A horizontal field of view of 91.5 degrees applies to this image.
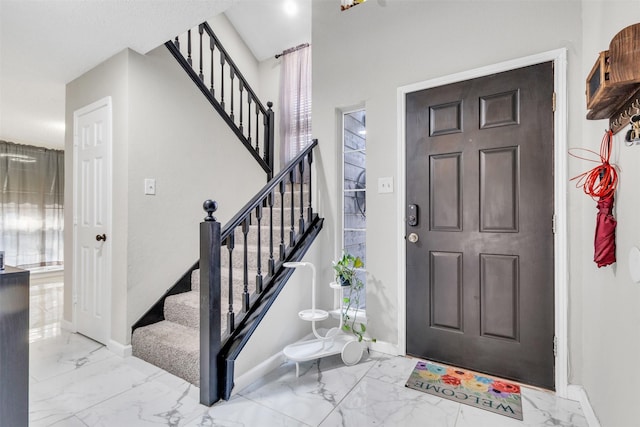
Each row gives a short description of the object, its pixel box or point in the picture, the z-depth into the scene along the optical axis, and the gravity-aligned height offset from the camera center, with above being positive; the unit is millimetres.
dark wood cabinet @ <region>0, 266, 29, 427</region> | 1233 -549
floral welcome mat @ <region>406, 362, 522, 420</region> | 1689 -1032
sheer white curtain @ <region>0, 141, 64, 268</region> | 5215 +146
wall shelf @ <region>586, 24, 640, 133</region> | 948 +440
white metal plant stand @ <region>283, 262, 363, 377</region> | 2021 -911
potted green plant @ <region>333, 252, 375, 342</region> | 2188 -586
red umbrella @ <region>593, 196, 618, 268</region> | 1294 -84
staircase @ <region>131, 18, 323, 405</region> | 1723 -486
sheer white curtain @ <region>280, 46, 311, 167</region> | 3896 +1415
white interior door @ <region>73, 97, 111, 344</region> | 2527 -55
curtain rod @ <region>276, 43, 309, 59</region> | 3920 +2117
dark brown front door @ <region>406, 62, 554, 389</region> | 1843 -67
